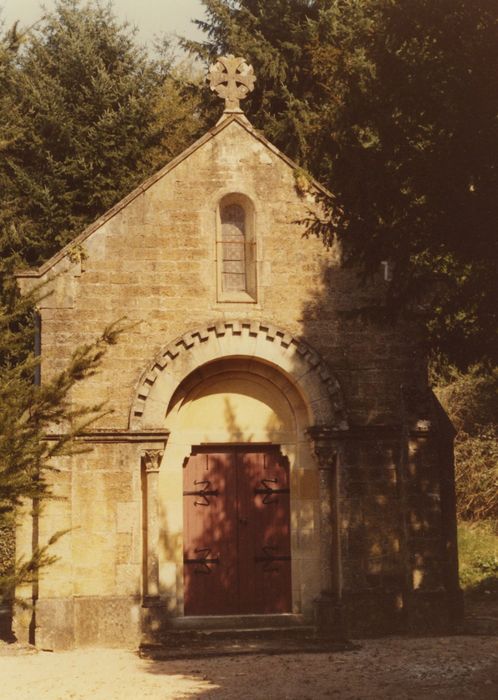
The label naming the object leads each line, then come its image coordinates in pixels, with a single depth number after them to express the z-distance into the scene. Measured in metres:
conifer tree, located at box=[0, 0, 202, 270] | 24.03
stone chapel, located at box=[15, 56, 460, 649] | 14.48
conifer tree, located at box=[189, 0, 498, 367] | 9.95
